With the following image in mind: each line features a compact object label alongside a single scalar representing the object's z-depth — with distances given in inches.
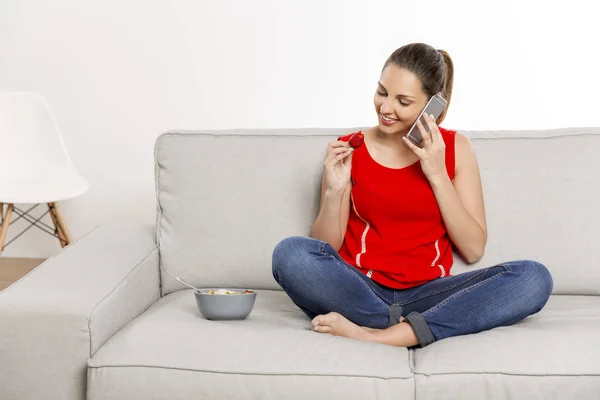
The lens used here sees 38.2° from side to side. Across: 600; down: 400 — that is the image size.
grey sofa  71.5
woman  79.9
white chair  158.7
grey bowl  80.8
